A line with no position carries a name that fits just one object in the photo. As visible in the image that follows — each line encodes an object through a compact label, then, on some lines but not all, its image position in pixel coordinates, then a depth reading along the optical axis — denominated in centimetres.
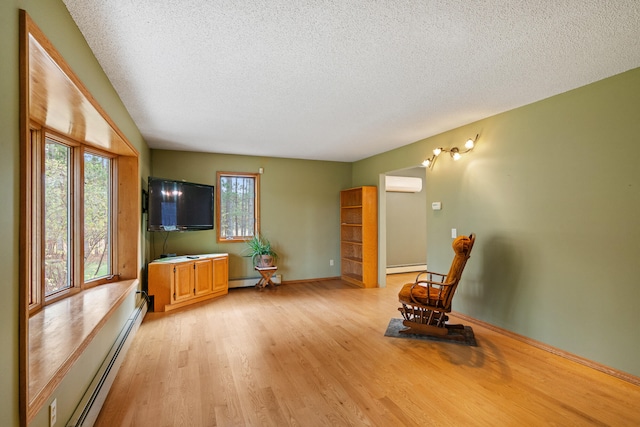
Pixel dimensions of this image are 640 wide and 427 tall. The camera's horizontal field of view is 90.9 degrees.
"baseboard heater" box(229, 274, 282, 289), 564
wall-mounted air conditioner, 714
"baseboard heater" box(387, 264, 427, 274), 725
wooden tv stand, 434
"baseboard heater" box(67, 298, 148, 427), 191
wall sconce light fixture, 383
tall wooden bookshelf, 583
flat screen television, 434
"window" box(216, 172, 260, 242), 572
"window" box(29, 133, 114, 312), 234
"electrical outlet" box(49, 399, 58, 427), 158
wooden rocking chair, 328
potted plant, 566
